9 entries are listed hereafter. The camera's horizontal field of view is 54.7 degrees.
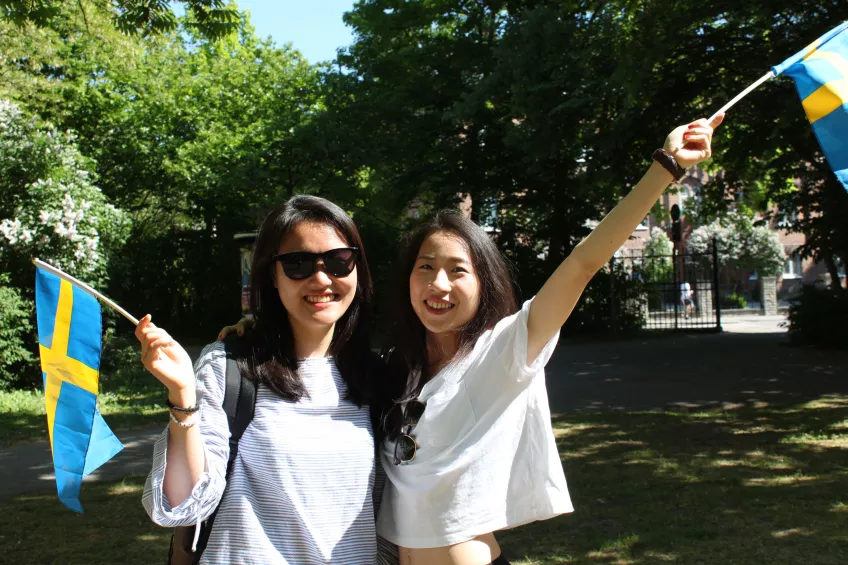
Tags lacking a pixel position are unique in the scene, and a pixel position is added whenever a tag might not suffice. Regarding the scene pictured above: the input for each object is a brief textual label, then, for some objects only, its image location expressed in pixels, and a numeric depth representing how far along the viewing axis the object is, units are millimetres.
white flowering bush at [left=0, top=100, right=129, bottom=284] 12344
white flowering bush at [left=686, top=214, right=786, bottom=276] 44562
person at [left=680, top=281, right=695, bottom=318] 28088
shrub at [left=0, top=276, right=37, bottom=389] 11508
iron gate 20872
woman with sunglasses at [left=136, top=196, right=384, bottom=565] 1947
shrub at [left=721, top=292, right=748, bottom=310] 37656
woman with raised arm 2101
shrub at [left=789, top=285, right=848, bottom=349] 15328
